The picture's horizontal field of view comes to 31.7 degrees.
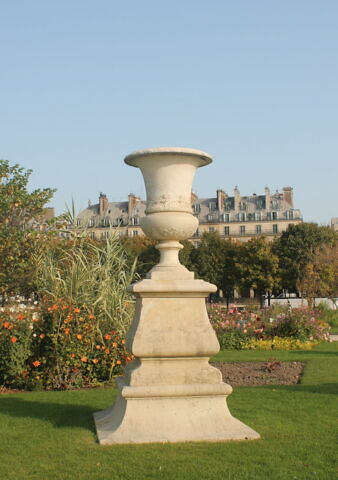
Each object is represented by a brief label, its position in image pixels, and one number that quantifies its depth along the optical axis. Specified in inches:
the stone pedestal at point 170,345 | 219.6
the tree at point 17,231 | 585.6
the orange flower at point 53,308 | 354.7
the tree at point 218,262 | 2171.5
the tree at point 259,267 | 2028.8
